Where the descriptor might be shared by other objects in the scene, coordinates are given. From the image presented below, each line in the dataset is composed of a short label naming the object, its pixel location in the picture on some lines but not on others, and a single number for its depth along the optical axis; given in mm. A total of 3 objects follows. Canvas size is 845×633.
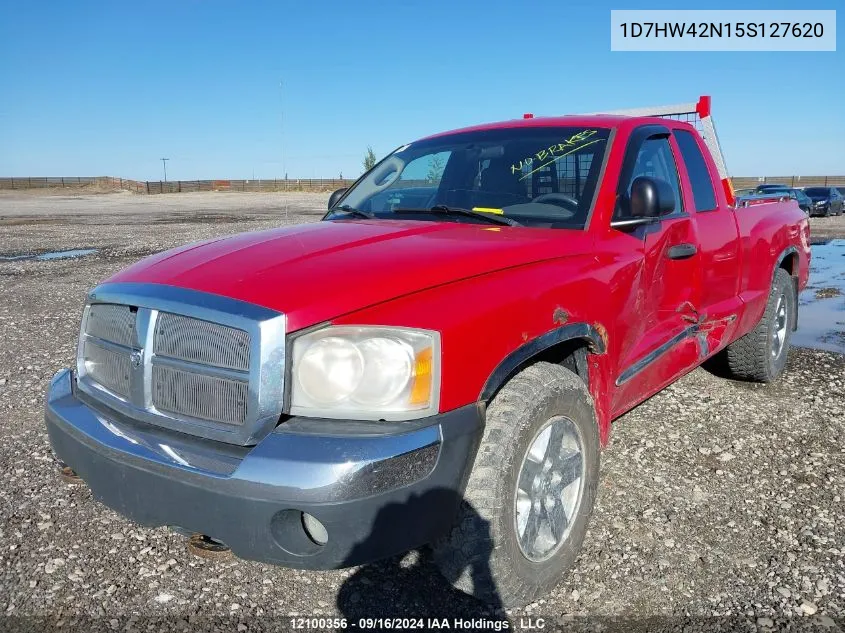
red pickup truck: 2008
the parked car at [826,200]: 27000
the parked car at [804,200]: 24577
